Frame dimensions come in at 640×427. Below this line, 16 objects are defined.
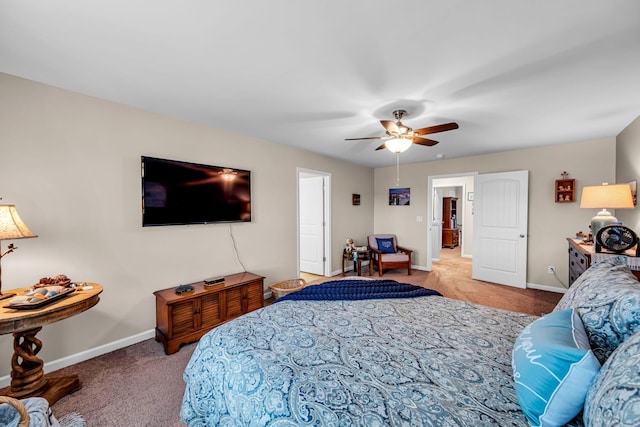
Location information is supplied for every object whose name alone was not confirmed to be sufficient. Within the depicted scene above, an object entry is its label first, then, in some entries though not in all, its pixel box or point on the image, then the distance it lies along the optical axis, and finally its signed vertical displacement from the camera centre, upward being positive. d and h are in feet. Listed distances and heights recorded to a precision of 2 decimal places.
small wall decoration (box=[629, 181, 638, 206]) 9.11 +0.71
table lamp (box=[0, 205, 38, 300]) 5.29 -0.36
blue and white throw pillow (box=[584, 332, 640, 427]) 1.99 -1.51
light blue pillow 2.65 -1.79
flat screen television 8.70 +0.62
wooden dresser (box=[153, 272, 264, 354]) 8.05 -3.40
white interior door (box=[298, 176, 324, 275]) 16.56 -0.93
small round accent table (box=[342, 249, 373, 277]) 16.61 -3.10
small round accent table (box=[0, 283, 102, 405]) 5.31 -3.29
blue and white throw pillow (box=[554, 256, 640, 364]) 3.04 -1.27
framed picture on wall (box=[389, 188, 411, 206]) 18.60 +1.03
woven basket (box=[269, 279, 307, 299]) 11.51 -3.60
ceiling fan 7.91 +2.51
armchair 16.43 -2.83
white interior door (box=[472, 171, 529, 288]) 14.07 -0.98
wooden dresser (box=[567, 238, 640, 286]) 7.96 -1.59
